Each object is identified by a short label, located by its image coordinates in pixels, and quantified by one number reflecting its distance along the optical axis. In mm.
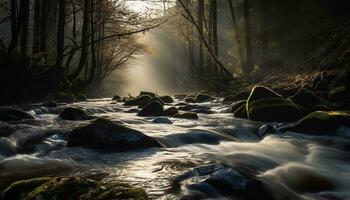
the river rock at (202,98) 19753
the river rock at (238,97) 17219
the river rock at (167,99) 20922
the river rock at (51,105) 16359
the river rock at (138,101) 18844
